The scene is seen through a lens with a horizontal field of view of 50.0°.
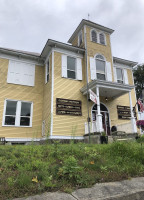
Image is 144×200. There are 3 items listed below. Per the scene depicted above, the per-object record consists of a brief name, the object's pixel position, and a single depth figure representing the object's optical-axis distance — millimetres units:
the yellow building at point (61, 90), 11047
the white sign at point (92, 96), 8285
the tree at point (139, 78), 26953
